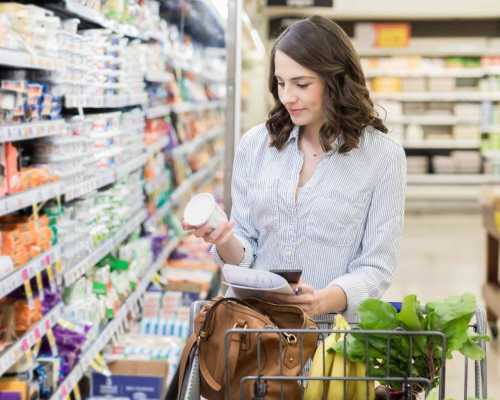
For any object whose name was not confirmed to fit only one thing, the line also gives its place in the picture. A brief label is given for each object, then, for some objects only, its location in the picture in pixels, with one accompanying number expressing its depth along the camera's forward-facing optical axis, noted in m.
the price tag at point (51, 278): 3.10
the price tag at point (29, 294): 2.86
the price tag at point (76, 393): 3.49
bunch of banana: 1.65
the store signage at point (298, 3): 7.52
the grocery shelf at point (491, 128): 13.00
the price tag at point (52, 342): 3.22
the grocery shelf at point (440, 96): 12.97
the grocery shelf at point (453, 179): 12.85
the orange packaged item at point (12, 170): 2.74
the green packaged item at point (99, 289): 3.94
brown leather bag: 1.66
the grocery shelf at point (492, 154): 12.38
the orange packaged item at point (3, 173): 2.68
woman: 2.18
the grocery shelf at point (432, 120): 13.12
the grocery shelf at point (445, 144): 13.07
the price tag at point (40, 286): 3.01
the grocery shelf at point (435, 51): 12.77
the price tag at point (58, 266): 3.17
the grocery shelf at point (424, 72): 13.04
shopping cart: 1.55
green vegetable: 1.61
